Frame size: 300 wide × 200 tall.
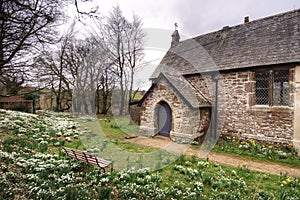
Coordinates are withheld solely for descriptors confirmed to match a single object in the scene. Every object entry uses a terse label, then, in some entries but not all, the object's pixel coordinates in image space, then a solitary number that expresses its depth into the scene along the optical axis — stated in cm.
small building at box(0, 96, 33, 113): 1752
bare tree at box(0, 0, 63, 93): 490
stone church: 887
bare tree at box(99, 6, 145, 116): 2211
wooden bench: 529
